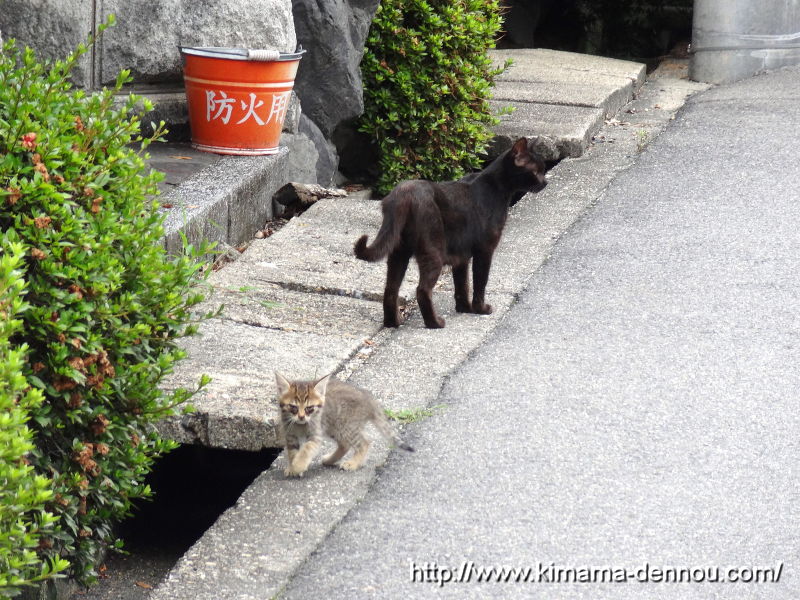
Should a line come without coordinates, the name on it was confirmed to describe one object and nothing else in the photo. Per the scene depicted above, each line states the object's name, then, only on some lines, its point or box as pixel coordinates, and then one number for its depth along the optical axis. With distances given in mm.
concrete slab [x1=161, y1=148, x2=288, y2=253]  10289
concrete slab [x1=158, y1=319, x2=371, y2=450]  7293
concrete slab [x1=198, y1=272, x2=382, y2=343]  9344
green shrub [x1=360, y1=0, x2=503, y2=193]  14750
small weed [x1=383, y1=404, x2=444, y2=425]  7727
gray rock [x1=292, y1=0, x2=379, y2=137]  14242
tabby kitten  6992
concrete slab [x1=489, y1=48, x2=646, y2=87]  20281
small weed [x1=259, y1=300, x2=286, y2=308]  9652
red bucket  11641
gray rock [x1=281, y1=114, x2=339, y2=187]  13891
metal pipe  20484
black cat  9531
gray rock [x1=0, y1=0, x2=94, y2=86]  10742
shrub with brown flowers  5582
